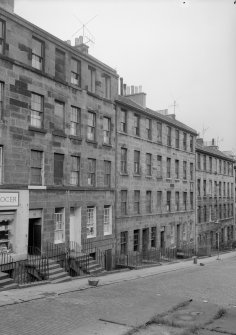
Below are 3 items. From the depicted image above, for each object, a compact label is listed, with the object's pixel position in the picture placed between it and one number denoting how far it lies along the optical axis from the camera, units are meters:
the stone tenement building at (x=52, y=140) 21.31
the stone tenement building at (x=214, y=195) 48.59
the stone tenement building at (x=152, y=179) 32.19
